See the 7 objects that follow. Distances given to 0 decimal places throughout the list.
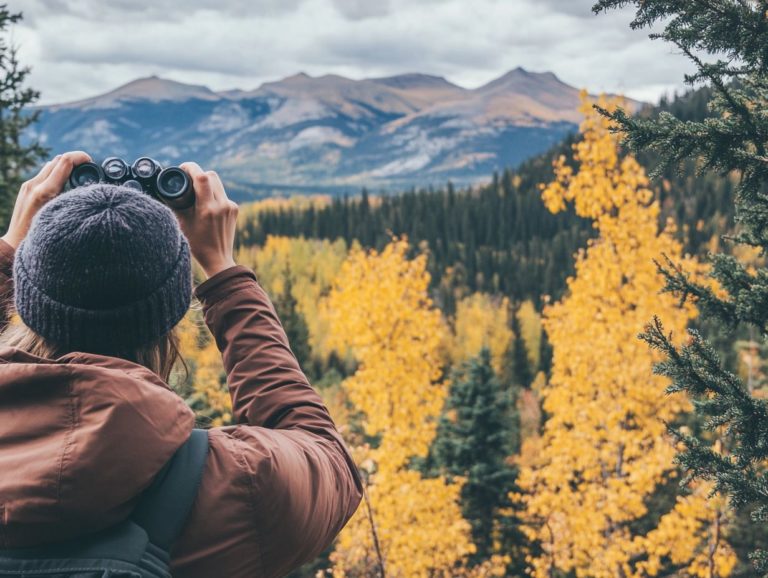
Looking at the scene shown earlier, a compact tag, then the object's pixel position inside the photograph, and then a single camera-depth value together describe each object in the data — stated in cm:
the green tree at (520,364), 6962
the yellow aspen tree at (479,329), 7112
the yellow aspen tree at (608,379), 858
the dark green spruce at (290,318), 2877
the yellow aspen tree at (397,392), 1288
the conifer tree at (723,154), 264
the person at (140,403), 127
